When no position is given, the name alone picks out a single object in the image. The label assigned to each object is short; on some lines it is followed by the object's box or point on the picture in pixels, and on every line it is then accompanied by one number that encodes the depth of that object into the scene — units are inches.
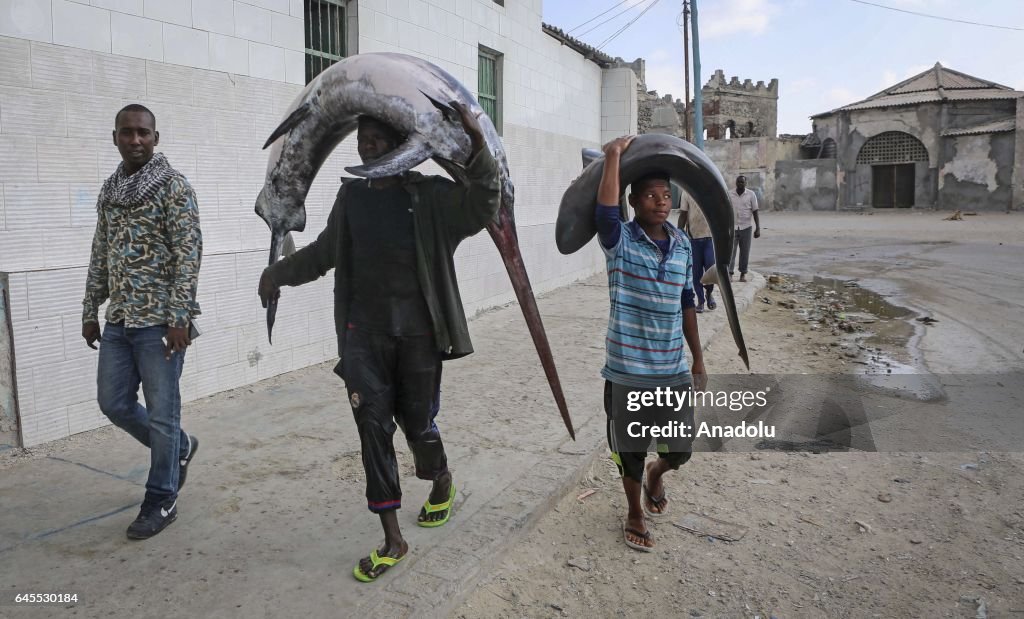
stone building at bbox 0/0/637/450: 162.2
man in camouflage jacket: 118.0
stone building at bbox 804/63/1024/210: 1213.7
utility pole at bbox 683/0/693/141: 926.4
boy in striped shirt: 119.3
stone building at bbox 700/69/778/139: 2030.0
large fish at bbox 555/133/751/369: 116.8
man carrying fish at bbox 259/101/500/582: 107.4
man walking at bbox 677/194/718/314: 329.4
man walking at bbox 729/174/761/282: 425.7
